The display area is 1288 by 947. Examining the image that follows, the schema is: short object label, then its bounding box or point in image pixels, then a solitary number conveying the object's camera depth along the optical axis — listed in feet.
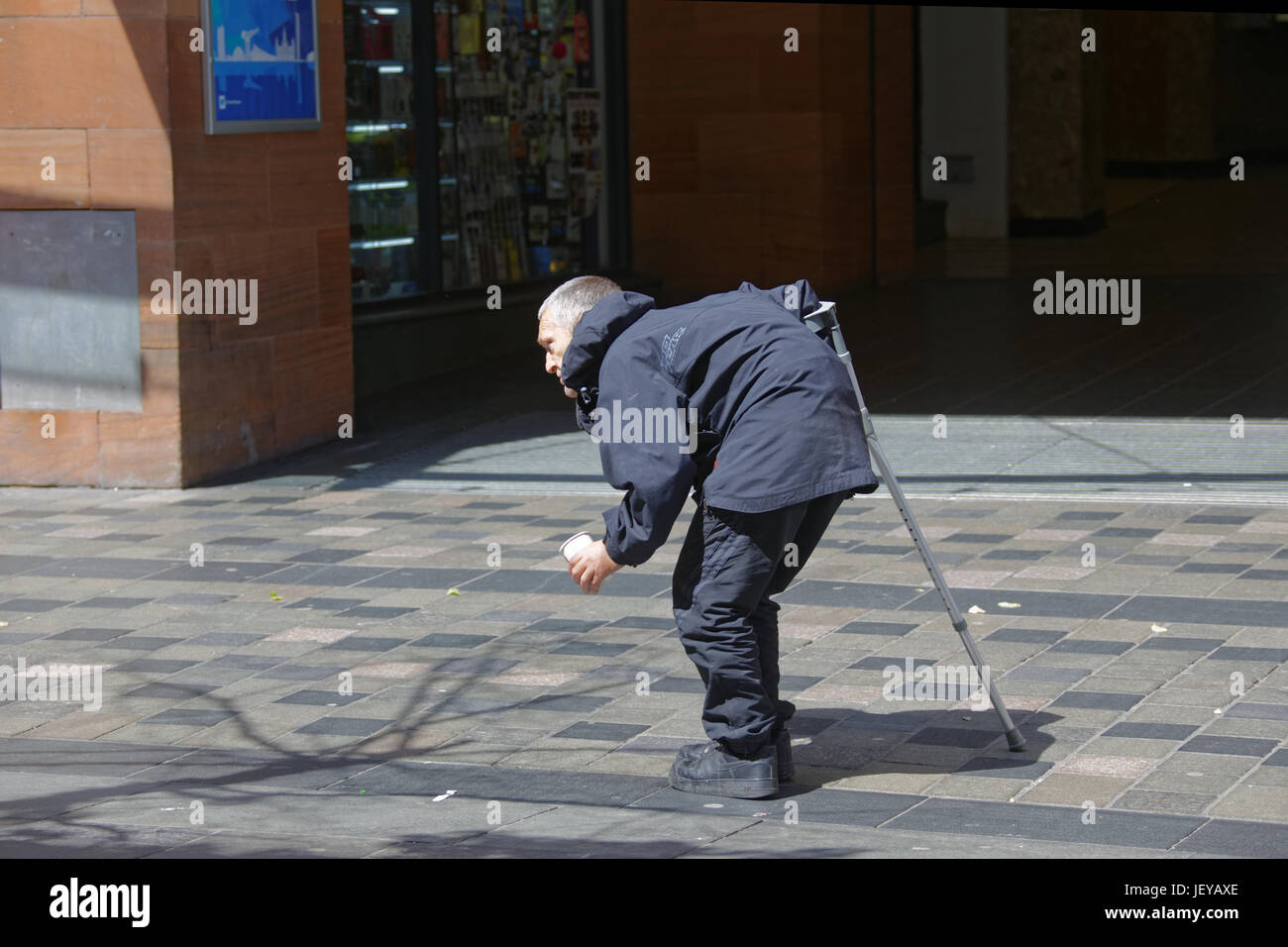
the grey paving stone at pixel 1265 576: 24.91
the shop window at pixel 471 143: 43.57
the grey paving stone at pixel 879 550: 27.32
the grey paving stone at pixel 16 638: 23.65
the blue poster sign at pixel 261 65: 32.65
